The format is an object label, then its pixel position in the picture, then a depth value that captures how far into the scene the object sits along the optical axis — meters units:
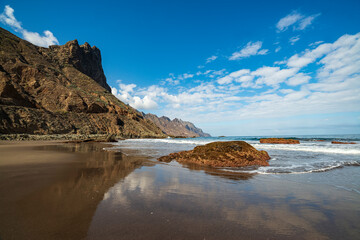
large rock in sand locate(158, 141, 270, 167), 7.96
